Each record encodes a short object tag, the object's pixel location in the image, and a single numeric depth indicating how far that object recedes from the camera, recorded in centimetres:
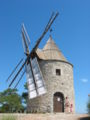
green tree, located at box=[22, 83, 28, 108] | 2925
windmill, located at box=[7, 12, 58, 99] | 1830
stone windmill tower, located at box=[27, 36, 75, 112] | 1967
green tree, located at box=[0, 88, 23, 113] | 2820
